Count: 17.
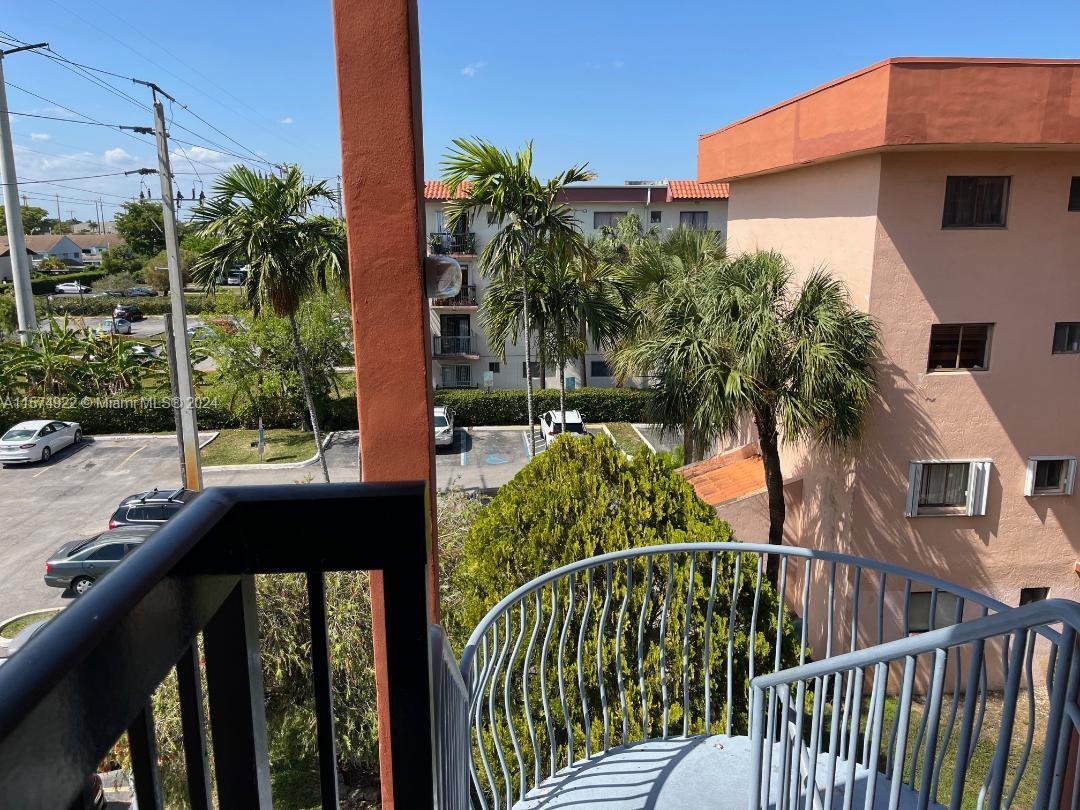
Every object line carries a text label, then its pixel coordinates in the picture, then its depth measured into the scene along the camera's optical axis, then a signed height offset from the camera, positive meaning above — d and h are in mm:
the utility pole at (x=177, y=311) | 11445 -669
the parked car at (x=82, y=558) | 13648 -5029
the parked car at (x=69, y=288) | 54250 -1484
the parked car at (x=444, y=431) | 23375 -4808
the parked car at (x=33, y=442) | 21578 -4796
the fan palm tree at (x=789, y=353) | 9367 -1053
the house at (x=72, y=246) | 72981 +1907
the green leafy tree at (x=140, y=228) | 61500 +2988
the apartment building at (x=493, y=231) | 27531 +744
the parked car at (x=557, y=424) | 22641 -4551
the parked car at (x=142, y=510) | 15662 -4821
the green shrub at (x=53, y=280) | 53584 -968
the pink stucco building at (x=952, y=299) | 9195 -450
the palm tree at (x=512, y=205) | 12508 +997
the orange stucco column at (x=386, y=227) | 3189 +159
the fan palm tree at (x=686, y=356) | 9617 -1112
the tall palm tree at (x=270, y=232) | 13250 +563
